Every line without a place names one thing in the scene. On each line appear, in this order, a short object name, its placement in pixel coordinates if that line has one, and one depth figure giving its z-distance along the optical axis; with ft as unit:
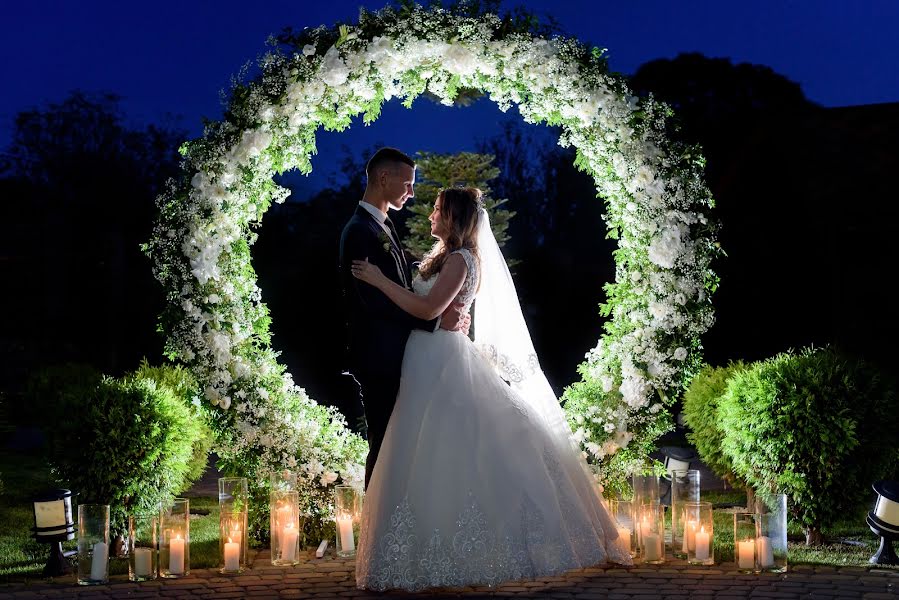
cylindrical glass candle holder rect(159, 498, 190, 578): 18.95
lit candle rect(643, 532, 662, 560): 19.58
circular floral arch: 20.79
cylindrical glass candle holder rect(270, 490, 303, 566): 20.07
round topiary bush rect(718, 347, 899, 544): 21.76
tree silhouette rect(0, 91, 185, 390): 56.59
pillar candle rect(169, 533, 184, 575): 19.08
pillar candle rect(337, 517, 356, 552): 20.44
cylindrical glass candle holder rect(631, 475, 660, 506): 19.92
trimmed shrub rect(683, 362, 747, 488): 27.84
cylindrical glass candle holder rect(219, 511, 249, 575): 19.63
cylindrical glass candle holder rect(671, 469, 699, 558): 19.69
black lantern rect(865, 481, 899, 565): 19.67
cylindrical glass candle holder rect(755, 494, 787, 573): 18.69
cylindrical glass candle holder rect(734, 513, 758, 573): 18.78
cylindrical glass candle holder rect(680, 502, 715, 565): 19.30
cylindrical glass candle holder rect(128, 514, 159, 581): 19.03
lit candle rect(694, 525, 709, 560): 19.31
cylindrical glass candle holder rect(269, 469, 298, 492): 21.01
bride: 16.93
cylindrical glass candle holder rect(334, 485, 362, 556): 20.44
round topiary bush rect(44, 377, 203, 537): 21.48
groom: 18.81
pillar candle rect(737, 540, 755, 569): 18.84
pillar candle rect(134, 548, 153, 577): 19.03
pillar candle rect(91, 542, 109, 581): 18.65
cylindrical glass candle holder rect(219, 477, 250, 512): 19.79
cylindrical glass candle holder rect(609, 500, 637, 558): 19.99
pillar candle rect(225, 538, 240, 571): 19.62
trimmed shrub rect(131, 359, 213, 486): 28.19
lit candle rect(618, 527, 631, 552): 19.80
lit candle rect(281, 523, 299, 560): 20.06
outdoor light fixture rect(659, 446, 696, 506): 27.30
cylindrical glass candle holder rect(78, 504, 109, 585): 18.61
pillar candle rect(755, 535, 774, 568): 18.74
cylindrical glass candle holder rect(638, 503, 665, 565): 19.58
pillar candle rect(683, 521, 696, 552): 19.52
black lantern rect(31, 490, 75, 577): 19.63
